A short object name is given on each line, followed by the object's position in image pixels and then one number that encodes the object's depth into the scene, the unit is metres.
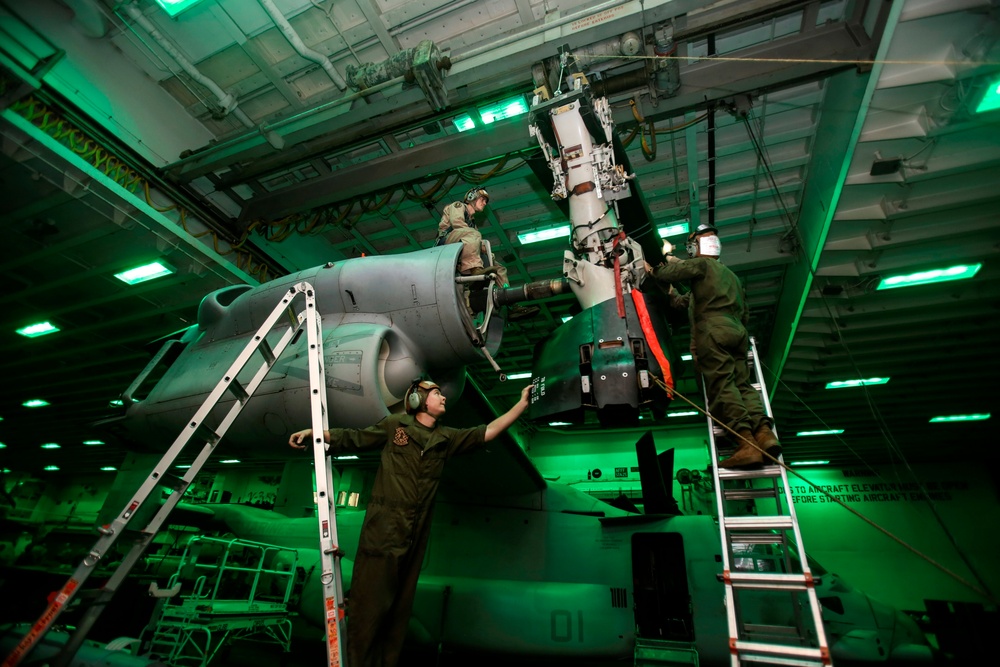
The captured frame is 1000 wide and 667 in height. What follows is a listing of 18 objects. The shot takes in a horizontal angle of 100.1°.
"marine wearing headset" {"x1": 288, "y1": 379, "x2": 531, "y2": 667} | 2.71
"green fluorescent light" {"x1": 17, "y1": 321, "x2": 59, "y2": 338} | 8.04
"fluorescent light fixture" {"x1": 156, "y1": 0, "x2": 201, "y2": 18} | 4.81
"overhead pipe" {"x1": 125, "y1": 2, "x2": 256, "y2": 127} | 5.04
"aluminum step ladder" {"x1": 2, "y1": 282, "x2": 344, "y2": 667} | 2.42
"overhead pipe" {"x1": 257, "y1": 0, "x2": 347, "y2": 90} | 4.78
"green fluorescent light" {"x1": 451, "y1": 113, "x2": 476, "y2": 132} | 6.25
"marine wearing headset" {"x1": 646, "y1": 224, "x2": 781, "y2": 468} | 3.27
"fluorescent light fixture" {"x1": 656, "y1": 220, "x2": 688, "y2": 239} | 7.60
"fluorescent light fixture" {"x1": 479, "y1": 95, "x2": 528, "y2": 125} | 5.85
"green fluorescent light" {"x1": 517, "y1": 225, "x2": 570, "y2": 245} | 7.78
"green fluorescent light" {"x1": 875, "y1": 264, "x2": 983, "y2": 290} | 5.94
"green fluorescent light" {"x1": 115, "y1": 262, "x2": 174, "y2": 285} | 6.43
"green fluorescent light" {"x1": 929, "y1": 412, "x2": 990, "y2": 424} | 10.27
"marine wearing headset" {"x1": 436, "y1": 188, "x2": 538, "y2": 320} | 4.63
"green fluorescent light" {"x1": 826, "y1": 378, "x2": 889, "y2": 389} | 8.87
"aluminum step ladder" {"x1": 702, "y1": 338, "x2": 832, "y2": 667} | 2.44
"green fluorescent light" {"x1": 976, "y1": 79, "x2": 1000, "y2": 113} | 4.02
